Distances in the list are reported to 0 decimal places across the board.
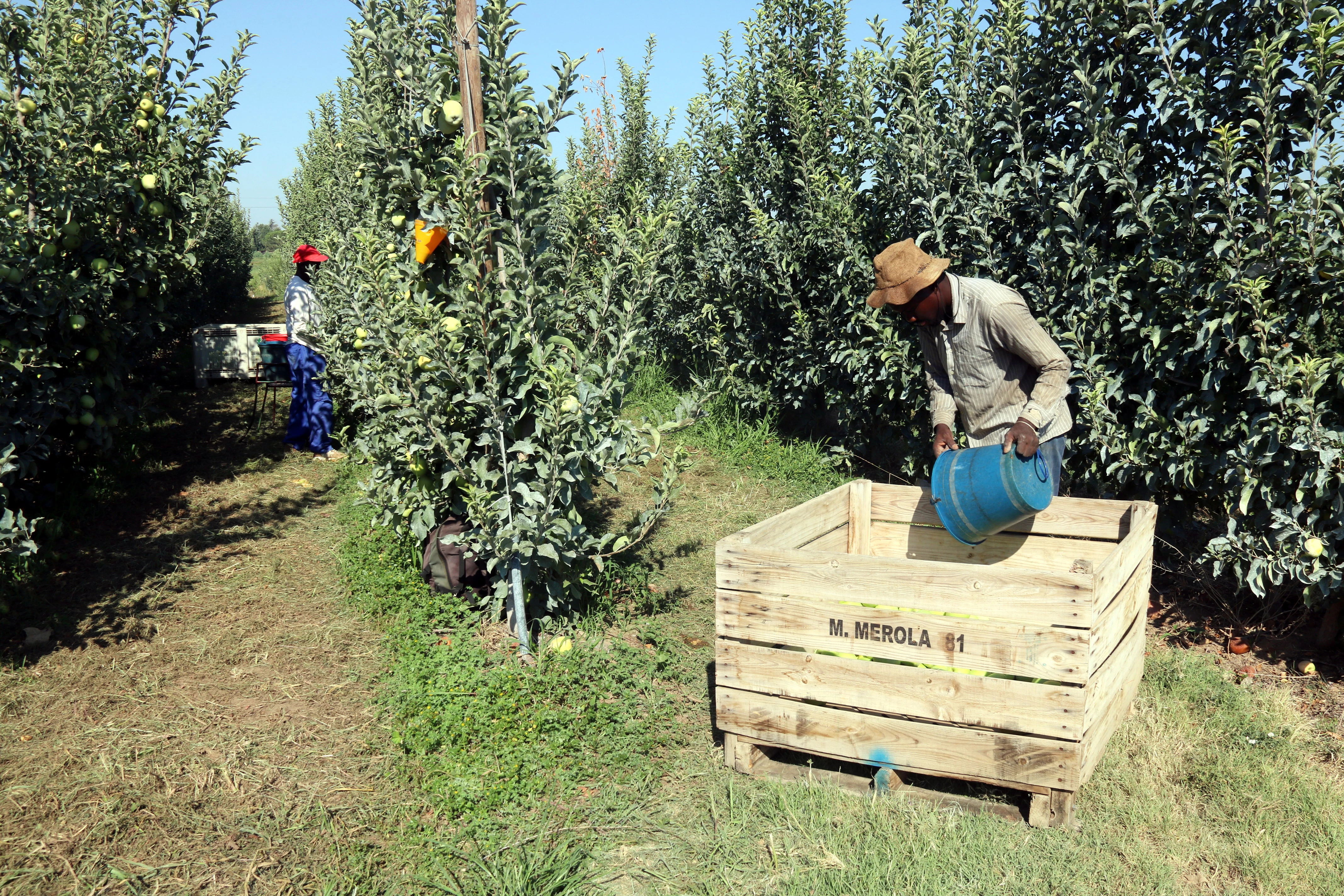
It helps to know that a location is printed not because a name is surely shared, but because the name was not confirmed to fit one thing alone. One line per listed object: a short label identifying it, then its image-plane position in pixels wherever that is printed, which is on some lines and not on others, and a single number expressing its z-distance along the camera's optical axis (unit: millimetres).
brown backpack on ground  4352
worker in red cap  8039
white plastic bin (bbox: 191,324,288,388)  10852
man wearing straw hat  3521
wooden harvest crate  2785
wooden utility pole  3541
